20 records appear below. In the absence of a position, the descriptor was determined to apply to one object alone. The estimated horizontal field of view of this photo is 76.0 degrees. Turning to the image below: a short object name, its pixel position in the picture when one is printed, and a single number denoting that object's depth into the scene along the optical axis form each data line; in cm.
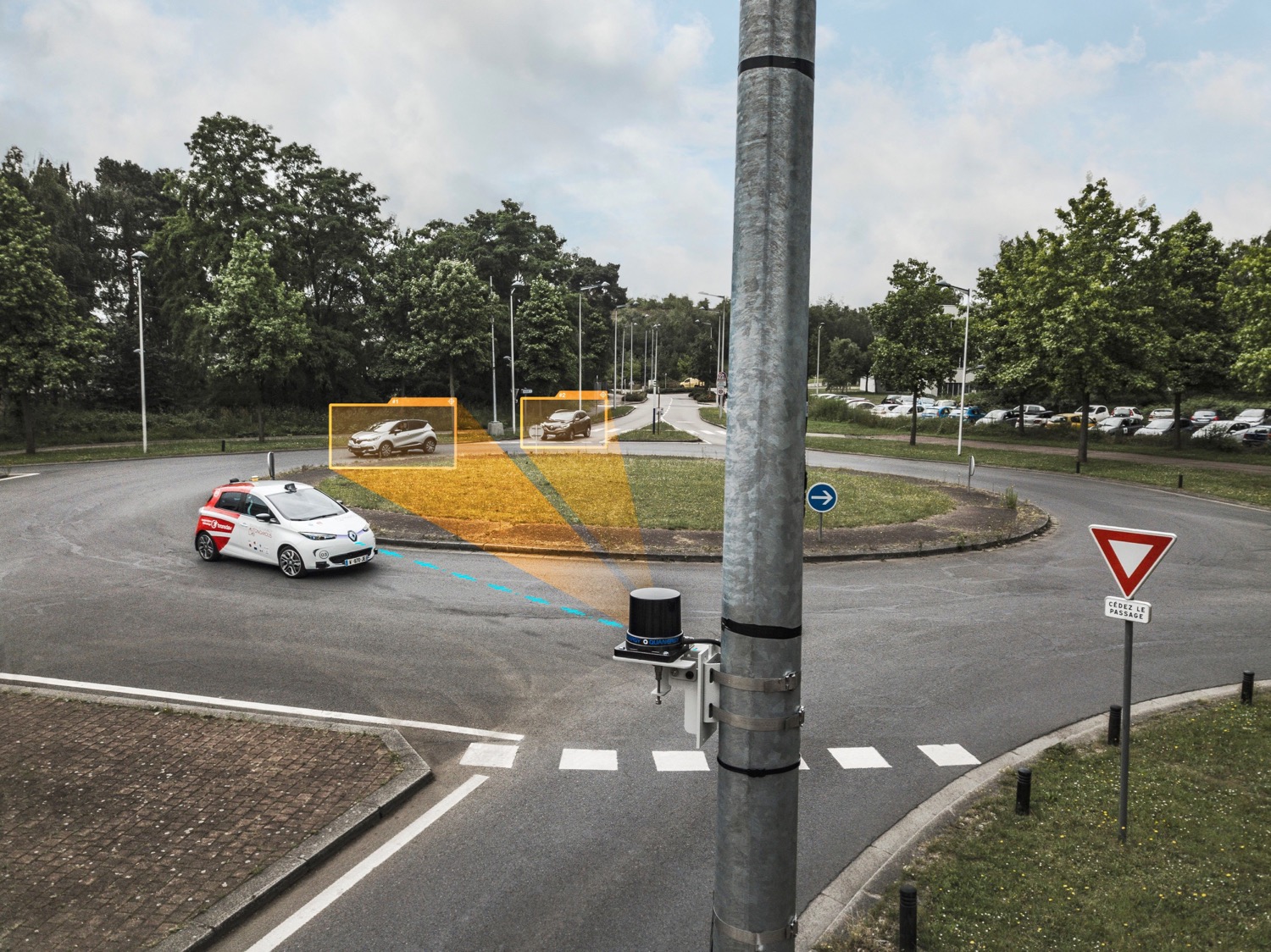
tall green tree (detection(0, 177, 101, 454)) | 3403
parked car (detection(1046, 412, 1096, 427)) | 4884
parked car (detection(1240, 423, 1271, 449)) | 3816
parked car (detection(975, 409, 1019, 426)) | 5424
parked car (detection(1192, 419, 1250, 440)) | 3875
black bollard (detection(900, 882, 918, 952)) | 454
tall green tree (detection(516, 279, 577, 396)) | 6191
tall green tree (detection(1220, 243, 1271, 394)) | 2478
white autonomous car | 1412
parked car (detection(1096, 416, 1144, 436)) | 4644
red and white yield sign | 607
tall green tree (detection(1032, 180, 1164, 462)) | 3102
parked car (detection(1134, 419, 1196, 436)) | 4325
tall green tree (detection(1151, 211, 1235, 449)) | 3416
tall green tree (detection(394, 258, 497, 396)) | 5484
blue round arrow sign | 1584
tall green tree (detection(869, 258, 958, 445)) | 3859
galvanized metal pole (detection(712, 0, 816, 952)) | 261
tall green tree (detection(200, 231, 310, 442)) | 4281
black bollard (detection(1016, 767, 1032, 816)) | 614
